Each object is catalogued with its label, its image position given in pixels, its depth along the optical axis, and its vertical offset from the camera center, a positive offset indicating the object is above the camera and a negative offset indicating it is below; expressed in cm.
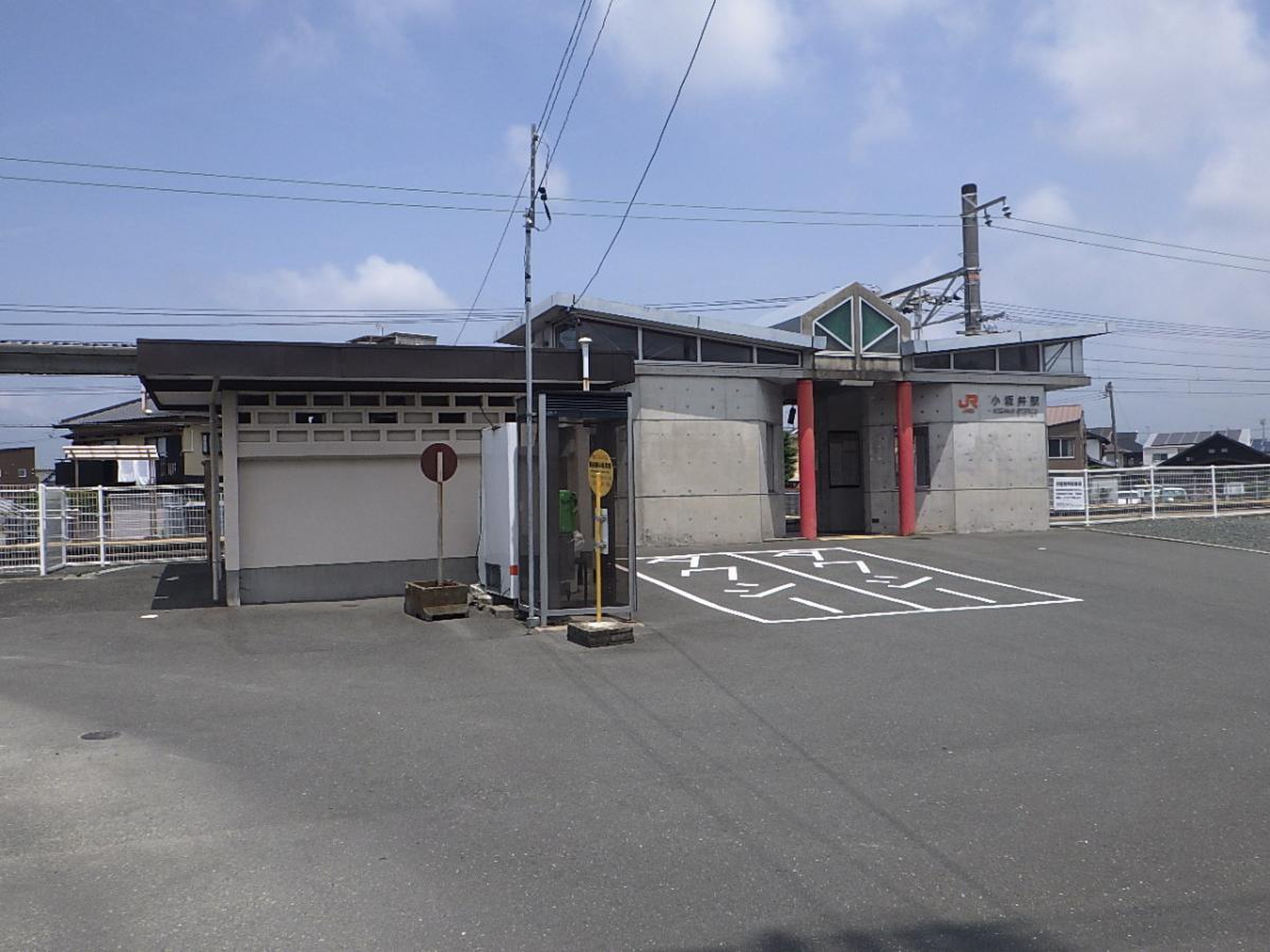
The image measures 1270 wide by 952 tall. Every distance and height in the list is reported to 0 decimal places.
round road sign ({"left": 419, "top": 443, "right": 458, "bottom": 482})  1348 +49
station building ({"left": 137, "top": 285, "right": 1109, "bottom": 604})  1445 +125
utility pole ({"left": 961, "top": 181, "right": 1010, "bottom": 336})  3856 +896
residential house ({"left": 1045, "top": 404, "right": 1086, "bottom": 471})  5853 +269
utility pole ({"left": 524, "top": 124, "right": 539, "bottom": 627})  1217 +93
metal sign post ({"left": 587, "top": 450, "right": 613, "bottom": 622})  1170 +25
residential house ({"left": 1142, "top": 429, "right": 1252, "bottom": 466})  9338 +388
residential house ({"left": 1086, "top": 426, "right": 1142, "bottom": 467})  7212 +277
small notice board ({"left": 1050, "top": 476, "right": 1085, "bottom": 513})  2519 -25
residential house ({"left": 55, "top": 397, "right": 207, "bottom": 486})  2818 +227
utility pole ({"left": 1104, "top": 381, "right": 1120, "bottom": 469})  6331 +267
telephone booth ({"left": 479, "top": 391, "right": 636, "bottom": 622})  1227 -19
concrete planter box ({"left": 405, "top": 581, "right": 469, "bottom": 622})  1287 -131
